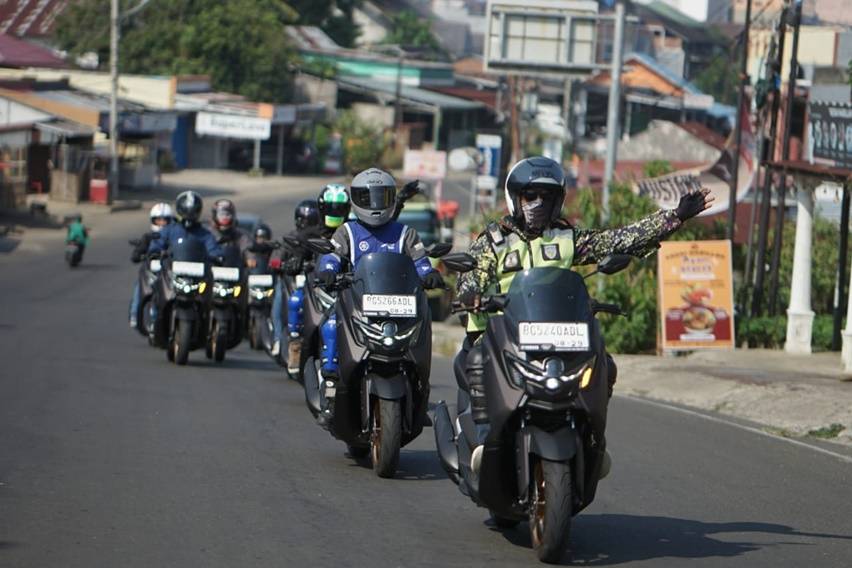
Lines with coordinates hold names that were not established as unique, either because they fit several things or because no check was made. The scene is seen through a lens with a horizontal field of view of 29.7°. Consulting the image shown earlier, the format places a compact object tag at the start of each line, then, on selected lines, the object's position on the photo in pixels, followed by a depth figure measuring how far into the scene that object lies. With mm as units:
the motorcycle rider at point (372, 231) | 10914
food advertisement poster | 23281
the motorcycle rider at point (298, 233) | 16359
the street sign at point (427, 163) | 53250
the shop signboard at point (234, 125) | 68500
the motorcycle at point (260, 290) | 21406
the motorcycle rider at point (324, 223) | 14023
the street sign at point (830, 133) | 22453
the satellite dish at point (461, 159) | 52656
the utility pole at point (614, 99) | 28062
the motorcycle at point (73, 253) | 38031
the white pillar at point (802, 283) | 23500
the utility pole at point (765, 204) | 25078
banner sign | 28547
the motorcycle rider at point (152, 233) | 19375
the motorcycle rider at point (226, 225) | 19969
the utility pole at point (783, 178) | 23656
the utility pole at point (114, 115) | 53625
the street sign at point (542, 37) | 41438
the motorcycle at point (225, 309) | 18156
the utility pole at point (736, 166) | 26328
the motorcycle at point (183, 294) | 17547
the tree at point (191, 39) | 79562
